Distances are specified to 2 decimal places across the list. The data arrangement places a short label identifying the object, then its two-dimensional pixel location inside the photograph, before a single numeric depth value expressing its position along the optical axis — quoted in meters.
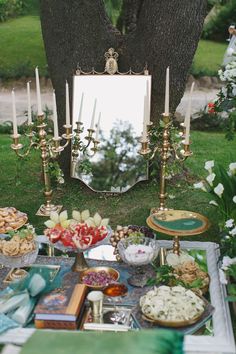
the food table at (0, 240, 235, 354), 2.65
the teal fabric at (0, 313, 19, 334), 2.77
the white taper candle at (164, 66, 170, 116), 3.50
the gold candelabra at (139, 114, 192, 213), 3.52
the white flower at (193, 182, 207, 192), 3.34
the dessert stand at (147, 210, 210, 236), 3.29
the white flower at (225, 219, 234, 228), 3.03
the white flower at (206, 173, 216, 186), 3.35
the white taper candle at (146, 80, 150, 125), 3.53
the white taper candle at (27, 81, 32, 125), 3.81
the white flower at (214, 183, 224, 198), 3.24
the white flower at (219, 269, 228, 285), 2.99
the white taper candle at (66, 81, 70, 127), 3.74
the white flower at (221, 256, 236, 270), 3.00
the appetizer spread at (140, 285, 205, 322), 2.77
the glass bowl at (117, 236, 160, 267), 3.19
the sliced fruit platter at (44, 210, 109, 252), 3.17
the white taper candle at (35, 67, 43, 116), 3.62
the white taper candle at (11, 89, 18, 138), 3.59
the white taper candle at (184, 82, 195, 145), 3.49
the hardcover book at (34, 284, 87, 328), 2.78
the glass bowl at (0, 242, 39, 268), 3.20
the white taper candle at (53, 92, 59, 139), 3.63
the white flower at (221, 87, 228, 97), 3.78
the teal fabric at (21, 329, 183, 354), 2.26
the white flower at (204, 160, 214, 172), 3.34
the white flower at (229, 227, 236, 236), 2.94
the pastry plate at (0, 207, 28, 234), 3.54
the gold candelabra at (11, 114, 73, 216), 3.66
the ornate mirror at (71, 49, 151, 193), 4.79
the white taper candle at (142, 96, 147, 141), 3.47
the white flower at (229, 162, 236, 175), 3.37
